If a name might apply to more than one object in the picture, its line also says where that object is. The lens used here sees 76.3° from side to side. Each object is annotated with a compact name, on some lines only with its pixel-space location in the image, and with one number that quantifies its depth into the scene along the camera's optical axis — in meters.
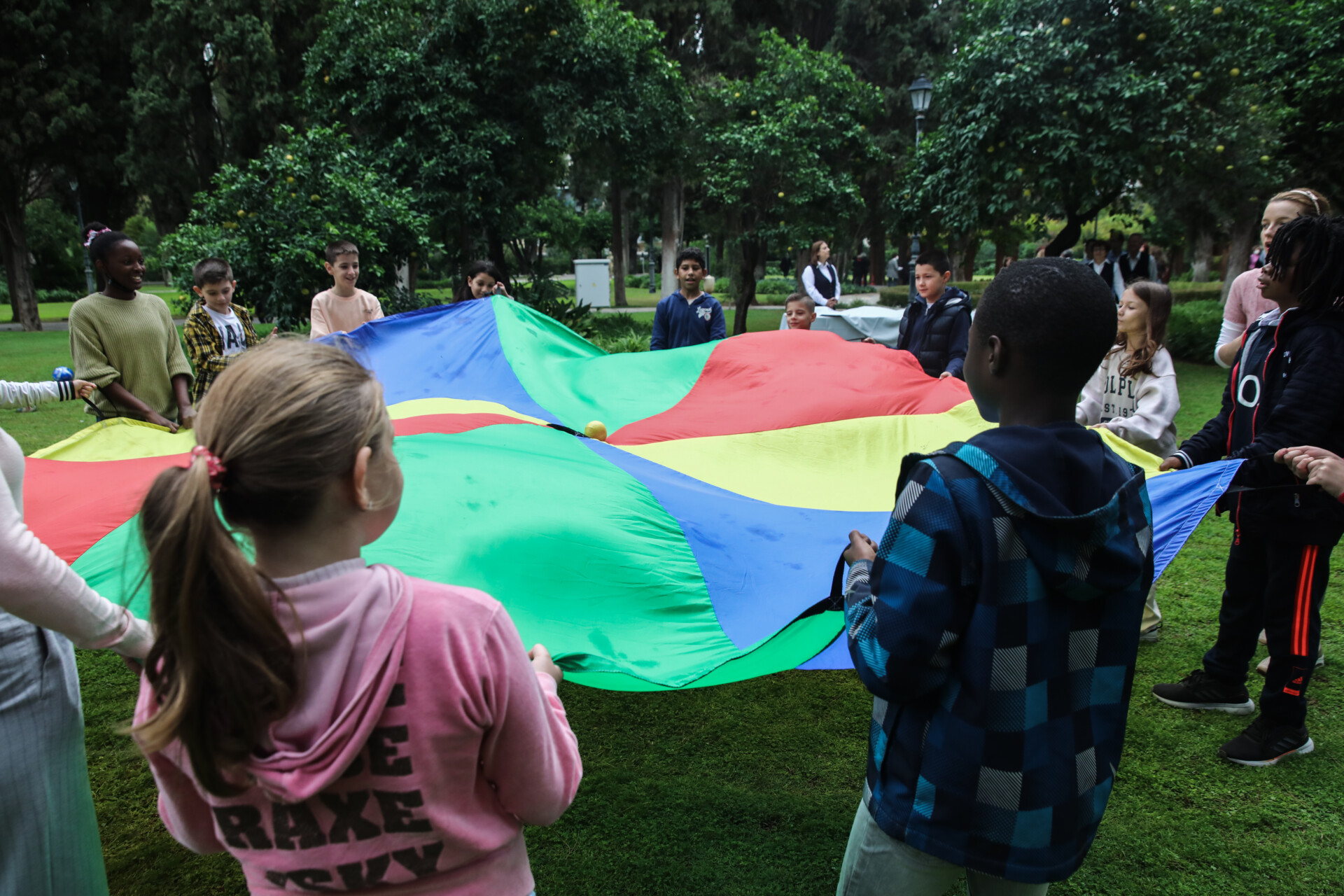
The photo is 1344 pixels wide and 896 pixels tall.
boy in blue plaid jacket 1.19
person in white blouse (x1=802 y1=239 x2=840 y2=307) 9.09
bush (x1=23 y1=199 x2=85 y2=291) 26.19
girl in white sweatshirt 3.19
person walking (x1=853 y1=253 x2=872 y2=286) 27.58
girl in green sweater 3.55
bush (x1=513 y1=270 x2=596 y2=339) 11.88
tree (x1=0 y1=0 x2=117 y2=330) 14.45
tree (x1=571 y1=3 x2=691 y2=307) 11.45
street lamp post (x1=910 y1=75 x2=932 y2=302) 12.62
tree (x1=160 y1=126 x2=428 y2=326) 8.45
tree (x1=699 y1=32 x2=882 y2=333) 13.31
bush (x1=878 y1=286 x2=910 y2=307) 19.27
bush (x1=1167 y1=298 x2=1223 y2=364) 11.30
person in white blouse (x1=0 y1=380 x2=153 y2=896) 1.26
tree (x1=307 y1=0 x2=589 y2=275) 10.76
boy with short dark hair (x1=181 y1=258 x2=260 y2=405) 4.22
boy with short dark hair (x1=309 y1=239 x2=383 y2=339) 4.96
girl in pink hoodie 0.84
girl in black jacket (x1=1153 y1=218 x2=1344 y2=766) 2.39
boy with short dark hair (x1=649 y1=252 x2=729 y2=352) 5.23
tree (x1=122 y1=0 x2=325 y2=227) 13.85
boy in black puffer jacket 4.70
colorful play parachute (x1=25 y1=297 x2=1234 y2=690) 1.97
